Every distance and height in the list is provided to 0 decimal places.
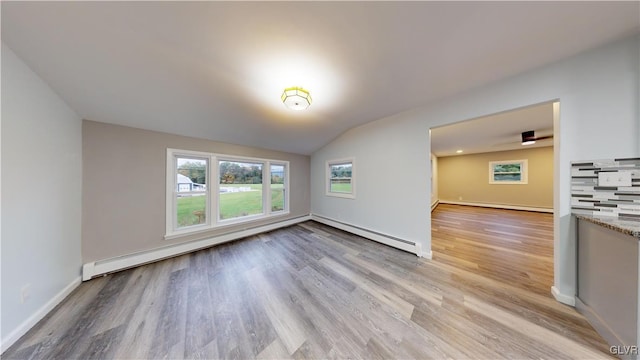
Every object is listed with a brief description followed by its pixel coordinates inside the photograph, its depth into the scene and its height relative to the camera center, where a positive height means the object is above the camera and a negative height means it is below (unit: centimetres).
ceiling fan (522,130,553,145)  391 +101
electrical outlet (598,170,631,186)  141 +1
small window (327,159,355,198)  379 +4
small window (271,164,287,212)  422 -21
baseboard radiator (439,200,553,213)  555 -96
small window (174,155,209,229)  290 -20
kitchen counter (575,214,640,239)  112 -32
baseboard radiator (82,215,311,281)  215 -113
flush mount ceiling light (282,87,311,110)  188 +93
